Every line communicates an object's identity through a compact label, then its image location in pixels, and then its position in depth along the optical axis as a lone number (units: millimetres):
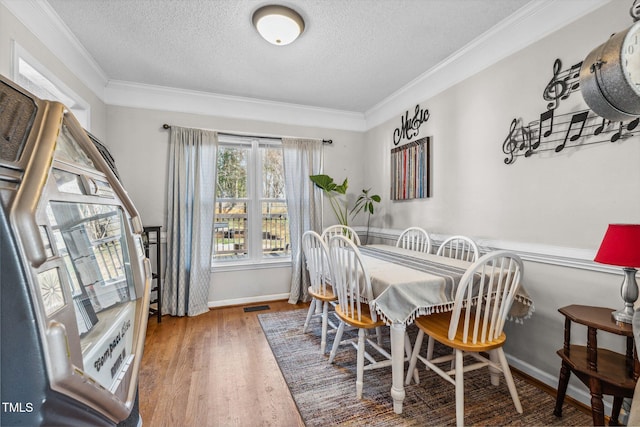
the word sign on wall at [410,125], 3117
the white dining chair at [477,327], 1554
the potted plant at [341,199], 3744
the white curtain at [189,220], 3289
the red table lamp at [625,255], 1297
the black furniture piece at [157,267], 3092
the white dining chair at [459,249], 2356
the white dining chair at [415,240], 2855
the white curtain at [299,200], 3777
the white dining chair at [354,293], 1850
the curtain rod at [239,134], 3293
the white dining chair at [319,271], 2361
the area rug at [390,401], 1655
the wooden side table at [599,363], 1347
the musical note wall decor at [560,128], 1668
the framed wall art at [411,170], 3041
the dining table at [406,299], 1677
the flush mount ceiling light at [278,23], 1976
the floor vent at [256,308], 3523
